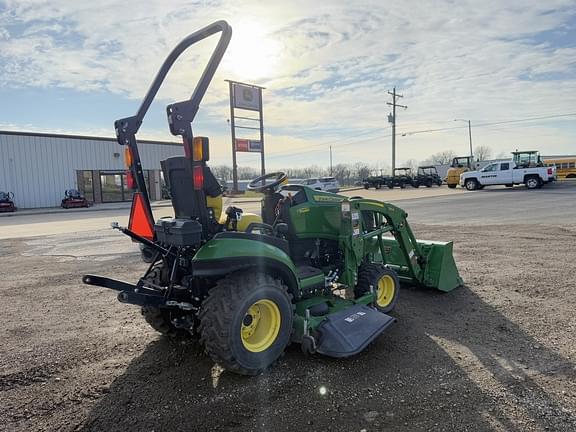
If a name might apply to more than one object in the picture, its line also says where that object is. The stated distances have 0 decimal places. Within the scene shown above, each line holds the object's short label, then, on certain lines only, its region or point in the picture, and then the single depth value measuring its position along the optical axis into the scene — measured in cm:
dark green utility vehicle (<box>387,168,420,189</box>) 3856
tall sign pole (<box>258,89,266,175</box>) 3475
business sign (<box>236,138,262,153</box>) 3409
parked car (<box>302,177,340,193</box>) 3449
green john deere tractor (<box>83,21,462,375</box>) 315
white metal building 2961
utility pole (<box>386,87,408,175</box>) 4362
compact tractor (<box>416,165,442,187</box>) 3778
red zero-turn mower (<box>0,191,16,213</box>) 2664
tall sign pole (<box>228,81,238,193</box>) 3272
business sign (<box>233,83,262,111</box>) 3322
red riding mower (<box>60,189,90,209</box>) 2880
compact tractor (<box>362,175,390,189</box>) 3956
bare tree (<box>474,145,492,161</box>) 8969
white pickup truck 2670
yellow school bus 3550
